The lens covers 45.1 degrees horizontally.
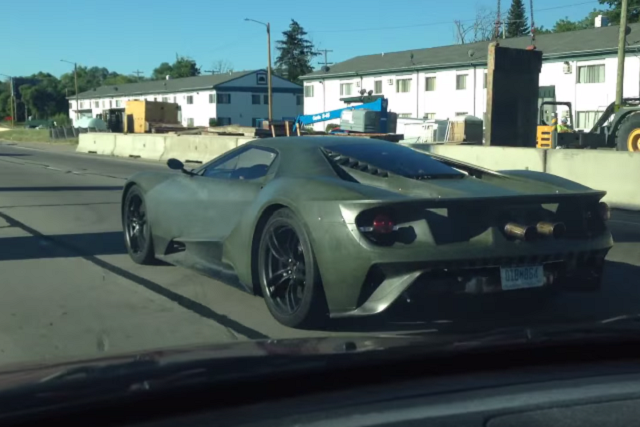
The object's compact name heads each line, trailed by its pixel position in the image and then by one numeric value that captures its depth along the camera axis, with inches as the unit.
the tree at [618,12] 2832.2
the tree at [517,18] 4020.7
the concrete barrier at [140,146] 1128.0
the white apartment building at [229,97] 3006.9
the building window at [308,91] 2503.6
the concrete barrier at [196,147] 968.3
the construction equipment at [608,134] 776.9
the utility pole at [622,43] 1200.8
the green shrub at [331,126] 1649.9
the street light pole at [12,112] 4311.8
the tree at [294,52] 4914.9
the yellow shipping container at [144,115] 1943.9
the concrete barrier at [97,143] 1331.2
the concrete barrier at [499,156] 551.8
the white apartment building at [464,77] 1668.3
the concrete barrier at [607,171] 488.4
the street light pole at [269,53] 1878.3
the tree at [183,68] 5364.2
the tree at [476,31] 3649.1
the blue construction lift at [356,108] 1385.3
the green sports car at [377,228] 182.2
